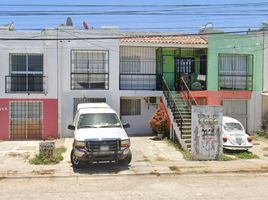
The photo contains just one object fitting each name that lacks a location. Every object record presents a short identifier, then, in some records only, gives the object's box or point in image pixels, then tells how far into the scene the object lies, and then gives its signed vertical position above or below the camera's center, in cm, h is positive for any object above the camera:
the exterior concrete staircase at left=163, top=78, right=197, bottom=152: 1124 -92
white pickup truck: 846 -164
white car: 1099 -199
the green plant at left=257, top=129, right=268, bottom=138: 1402 -221
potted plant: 1279 -152
